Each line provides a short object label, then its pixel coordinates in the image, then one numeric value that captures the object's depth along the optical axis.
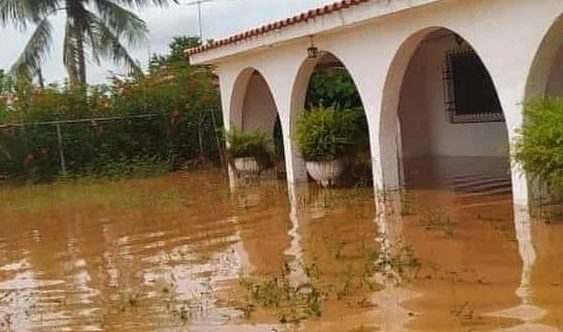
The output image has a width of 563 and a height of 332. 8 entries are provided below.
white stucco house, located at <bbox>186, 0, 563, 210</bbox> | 9.73
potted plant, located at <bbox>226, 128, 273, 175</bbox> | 17.17
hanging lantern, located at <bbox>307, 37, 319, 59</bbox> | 13.98
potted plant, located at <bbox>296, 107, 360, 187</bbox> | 14.04
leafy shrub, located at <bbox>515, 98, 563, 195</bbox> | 8.45
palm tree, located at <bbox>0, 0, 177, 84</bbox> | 26.97
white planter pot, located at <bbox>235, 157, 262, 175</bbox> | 17.16
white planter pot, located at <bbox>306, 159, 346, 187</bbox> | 14.19
